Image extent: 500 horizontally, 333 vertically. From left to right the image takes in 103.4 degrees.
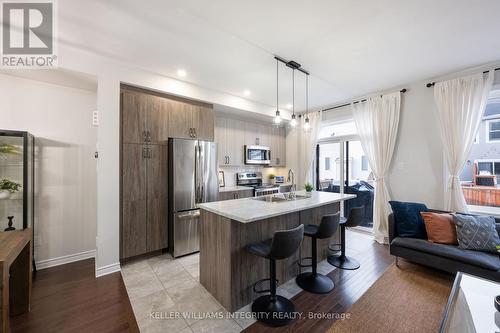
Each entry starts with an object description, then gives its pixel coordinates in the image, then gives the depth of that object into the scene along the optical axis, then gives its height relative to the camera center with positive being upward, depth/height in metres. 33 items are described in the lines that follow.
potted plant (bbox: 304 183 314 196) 3.40 -0.36
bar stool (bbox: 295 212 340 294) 2.32 -1.37
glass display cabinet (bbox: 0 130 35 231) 2.43 -0.13
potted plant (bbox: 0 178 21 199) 2.34 -0.24
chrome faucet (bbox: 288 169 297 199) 3.02 -0.43
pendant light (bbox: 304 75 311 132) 3.27 +1.55
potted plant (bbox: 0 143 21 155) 2.41 +0.23
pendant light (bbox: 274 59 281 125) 2.99 +0.77
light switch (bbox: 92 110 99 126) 2.71 +0.68
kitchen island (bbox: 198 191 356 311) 2.00 -0.83
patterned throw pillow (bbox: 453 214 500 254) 2.42 -0.84
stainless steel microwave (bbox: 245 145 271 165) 4.98 +0.32
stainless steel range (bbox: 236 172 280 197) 4.73 -0.41
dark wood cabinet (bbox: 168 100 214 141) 3.46 +0.87
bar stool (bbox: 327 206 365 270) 2.83 -1.22
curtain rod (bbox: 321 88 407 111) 4.38 +1.46
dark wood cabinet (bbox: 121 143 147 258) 2.94 -0.50
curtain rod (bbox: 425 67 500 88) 3.38 +1.41
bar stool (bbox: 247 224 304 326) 1.81 -1.15
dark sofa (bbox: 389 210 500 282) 2.18 -1.11
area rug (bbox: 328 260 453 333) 1.79 -1.44
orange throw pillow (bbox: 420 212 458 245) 2.67 -0.86
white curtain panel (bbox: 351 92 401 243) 3.80 +0.49
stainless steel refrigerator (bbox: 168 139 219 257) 3.23 -0.38
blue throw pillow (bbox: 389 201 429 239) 2.99 -0.82
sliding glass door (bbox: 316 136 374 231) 4.52 -0.12
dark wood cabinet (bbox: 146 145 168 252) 3.15 -0.51
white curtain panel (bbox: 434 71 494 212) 2.97 +0.74
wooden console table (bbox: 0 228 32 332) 1.90 -1.07
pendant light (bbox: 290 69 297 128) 3.09 +1.55
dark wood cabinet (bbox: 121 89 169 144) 2.98 +0.79
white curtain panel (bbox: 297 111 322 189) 5.13 +0.53
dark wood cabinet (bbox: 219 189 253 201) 4.15 -0.60
